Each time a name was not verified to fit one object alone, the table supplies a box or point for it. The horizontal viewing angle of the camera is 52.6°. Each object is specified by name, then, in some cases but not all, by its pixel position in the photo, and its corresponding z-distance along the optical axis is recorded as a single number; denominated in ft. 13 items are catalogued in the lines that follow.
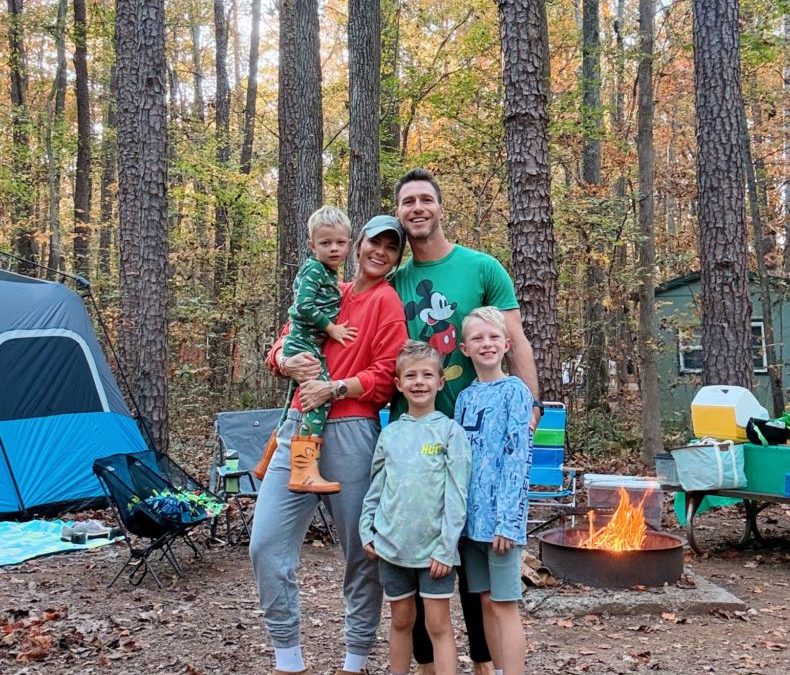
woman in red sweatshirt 9.37
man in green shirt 9.64
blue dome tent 23.36
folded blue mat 19.27
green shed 46.52
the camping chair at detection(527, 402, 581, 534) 19.95
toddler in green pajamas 9.32
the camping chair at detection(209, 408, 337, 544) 22.06
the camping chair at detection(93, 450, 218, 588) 17.03
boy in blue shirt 8.77
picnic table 17.58
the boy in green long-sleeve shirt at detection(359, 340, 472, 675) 8.80
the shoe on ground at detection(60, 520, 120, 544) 20.71
